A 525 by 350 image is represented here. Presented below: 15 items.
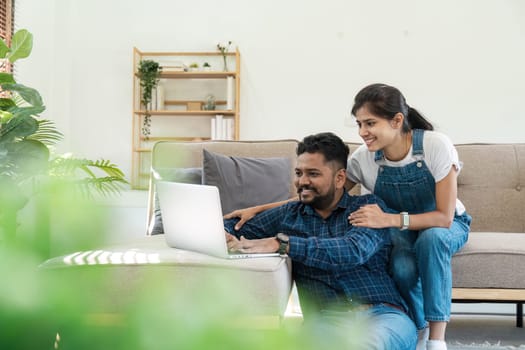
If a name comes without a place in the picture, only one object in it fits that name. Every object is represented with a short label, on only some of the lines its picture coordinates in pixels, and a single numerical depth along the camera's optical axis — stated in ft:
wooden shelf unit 17.43
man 5.25
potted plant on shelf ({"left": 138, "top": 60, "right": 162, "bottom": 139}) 16.83
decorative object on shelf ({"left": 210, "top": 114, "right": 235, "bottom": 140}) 17.10
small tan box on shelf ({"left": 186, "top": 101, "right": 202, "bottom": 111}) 17.40
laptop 4.65
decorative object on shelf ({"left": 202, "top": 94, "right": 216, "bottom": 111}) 17.30
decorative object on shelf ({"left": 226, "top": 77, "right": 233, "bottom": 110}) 16.90
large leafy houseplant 7.45
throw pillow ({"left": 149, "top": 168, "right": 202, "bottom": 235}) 8.02
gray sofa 5.15
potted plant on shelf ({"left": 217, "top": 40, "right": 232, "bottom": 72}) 17.07
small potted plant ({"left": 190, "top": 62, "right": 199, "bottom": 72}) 17.13
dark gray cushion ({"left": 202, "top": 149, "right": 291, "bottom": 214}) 7.80
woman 5.88
